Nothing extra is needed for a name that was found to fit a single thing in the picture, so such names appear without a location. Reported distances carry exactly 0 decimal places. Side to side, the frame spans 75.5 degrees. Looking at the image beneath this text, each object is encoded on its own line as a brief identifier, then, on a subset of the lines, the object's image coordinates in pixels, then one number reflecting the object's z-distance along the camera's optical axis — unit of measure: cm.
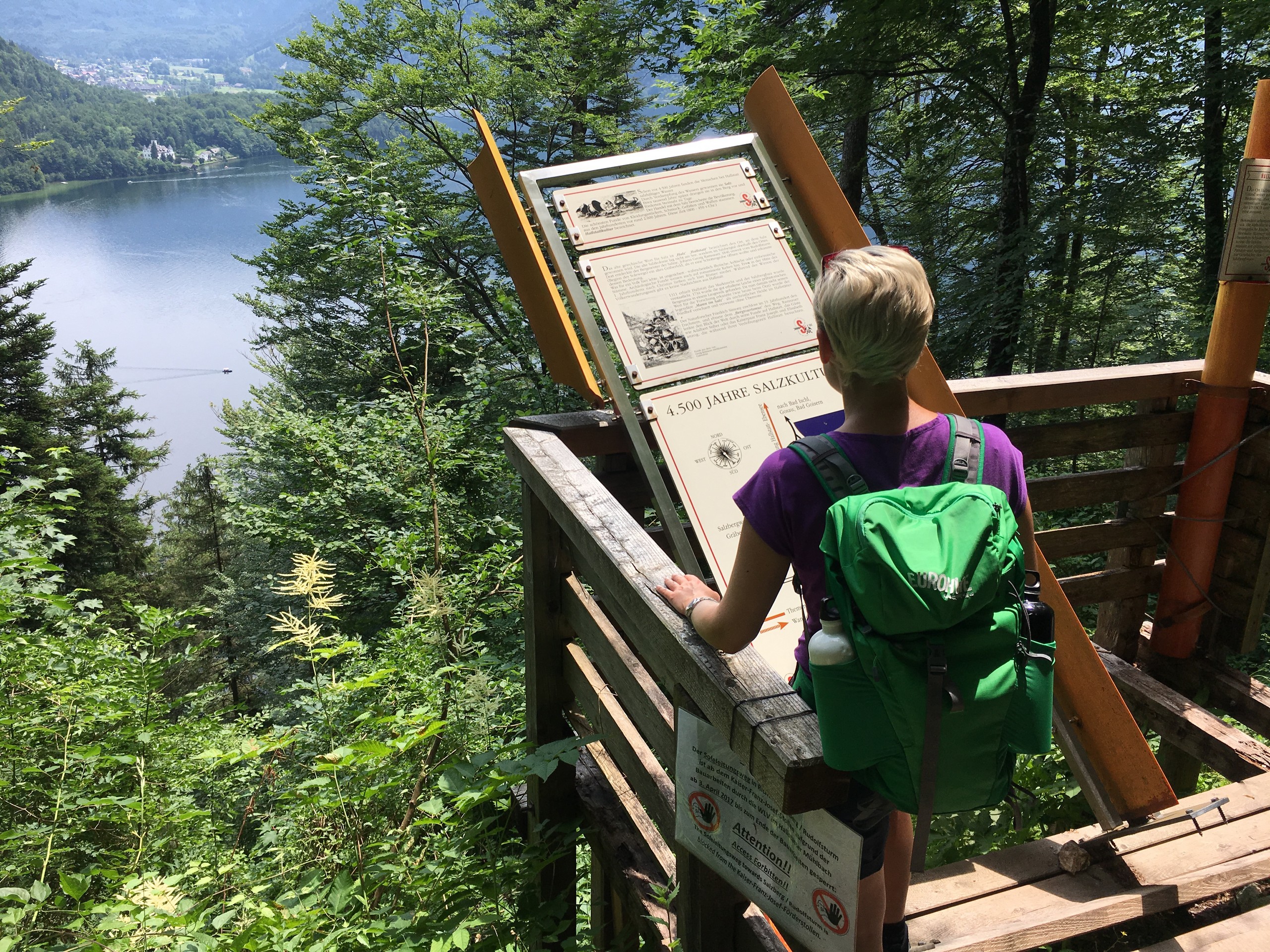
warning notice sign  113
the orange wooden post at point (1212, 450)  280
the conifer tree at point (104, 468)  1925
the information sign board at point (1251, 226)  273
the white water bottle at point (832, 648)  104
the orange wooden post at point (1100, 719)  217
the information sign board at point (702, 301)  249
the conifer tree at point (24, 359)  1972
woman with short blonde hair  121
